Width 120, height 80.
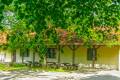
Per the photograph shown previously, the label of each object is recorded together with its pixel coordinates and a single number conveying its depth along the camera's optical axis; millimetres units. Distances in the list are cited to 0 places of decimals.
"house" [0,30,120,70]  30766
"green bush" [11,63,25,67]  36253
